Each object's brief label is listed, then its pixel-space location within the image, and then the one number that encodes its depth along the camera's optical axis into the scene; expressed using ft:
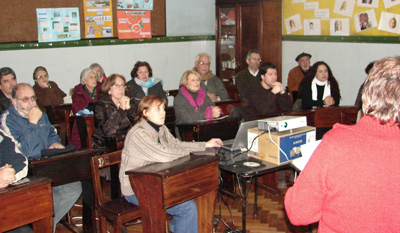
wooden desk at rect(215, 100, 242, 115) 18.29
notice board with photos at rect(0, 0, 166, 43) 21.13
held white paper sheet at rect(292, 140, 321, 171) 7.93
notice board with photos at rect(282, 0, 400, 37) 19.36
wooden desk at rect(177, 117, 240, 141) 14.39
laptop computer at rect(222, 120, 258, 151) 11.60
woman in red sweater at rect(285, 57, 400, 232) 5.32
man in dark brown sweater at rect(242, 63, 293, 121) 16.48
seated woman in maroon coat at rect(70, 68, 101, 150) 17.38
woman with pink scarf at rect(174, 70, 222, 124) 16.14
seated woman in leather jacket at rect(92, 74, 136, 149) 14.08
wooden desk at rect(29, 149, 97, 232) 10.70
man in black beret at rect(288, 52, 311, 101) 22.61
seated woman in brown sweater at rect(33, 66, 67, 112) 20.36
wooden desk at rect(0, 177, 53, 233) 8.77
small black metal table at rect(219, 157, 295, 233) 10.44
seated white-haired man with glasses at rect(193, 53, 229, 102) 20.68
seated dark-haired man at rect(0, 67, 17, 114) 17.10
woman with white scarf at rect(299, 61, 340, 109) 17.80
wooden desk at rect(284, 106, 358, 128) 15.78
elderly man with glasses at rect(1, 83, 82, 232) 11.93
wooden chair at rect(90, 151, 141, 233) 10.51
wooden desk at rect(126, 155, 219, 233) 9.53
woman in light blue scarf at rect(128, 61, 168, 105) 19.24
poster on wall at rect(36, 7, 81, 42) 22.27
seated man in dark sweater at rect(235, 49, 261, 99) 21.06
